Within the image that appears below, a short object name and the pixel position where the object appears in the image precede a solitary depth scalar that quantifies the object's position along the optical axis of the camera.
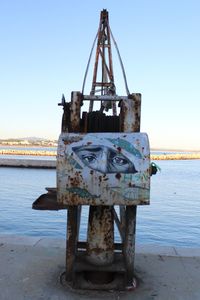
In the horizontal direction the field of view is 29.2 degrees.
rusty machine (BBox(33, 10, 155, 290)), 4.91
